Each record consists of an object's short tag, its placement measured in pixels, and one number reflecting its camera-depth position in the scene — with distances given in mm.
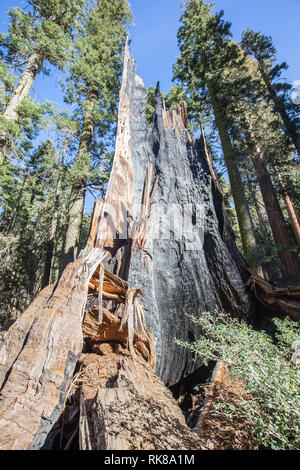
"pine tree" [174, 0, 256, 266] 7268
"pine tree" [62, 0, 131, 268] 7613
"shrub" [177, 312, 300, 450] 1745
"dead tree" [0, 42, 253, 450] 1807
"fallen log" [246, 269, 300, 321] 4113
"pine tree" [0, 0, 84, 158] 7230
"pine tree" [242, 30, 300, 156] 8484
